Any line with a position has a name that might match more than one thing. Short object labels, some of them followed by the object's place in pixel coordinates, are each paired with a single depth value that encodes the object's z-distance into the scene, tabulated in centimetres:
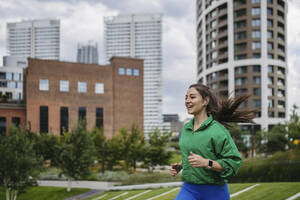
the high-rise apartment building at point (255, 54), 6506
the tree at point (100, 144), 3825
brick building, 6059
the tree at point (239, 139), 4009
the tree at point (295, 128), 3059
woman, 328
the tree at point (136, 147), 3610
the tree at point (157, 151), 3481
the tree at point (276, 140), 4143
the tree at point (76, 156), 2898
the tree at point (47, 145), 4116
